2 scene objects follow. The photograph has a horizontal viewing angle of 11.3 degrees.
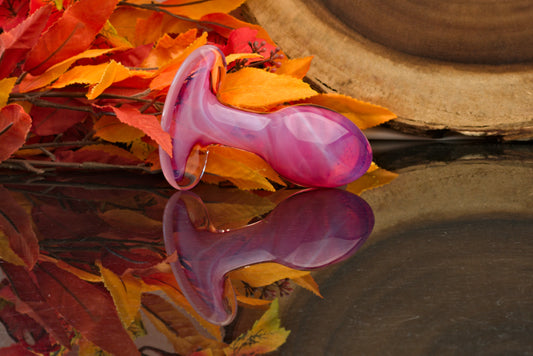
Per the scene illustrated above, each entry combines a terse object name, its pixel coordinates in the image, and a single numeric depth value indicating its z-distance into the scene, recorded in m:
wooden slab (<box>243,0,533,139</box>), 1.30
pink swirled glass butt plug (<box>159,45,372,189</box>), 1.19
